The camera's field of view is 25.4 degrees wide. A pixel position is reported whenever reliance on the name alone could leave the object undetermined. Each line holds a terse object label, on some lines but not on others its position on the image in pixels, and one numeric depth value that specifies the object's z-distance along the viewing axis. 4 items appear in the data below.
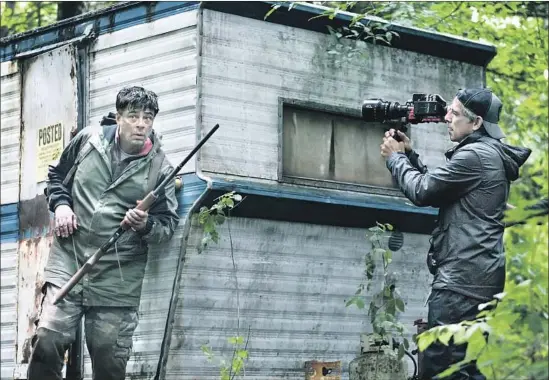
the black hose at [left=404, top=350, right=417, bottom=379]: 8.04
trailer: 8.16
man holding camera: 6.88
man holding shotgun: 7.91
